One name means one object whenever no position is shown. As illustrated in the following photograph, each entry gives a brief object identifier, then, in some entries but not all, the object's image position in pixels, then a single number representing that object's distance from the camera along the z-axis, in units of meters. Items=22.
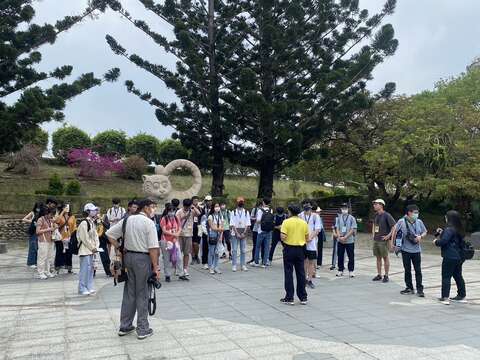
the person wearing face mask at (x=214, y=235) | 8.07
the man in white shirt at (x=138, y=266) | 4.44
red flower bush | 26.06
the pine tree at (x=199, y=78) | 19.06
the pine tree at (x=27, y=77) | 14.71
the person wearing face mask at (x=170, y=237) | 7.48
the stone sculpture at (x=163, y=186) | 13.81
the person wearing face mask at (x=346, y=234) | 7.97
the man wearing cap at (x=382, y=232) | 7.44
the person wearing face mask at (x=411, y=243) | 6.53
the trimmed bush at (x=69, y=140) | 28.42
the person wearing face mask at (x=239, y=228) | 8.51
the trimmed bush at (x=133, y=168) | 27.39
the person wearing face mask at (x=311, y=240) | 7.15
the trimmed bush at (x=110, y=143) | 28.88
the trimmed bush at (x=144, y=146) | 30.53
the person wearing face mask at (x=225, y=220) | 8.43
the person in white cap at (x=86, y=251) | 6.45
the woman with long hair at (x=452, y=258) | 6.01
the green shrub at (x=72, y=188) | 20.00
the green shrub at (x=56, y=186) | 19.33
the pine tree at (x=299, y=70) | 18.14
